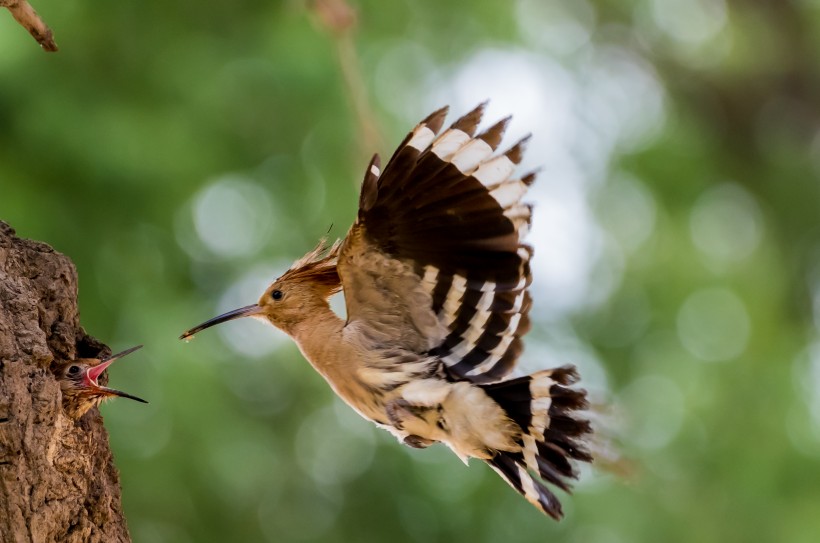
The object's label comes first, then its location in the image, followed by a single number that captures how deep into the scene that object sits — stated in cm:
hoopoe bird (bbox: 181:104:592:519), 566
